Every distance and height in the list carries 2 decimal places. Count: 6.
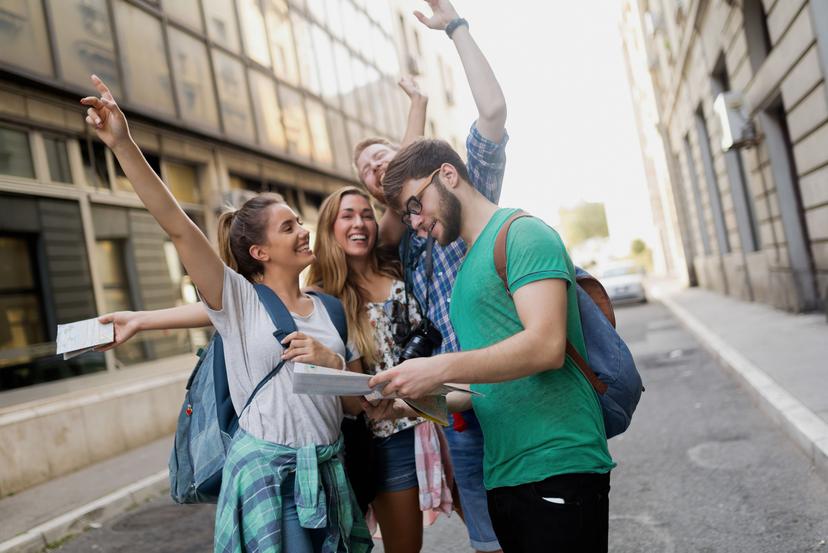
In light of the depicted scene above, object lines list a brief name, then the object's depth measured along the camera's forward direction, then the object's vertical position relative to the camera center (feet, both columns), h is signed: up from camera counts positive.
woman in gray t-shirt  7.11 -1.24
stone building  28.78 +4.93
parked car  72.38 -3.63
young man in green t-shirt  5.80 -0.73
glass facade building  30.30 +10.58
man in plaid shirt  8.11 +1.06
